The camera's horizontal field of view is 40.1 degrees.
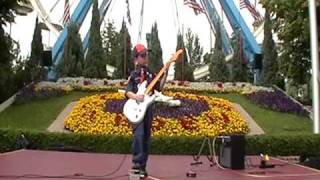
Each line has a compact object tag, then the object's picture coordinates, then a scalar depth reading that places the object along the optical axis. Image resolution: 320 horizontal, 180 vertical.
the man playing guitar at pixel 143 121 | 5.70
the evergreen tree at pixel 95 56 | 24.36
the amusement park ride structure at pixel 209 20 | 36.71
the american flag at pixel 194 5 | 32.46
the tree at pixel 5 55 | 15.44
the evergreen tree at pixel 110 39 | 36.03
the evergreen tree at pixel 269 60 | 24.15
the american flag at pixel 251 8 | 34.91
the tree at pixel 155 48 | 27.03
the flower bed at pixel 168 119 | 12.69
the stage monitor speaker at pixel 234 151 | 6.84
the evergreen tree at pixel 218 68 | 25.68
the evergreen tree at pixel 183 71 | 26.24
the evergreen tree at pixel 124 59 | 25.47
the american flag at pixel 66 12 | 36.22
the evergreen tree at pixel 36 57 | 22.57
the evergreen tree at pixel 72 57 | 24.32
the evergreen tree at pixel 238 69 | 25.54
